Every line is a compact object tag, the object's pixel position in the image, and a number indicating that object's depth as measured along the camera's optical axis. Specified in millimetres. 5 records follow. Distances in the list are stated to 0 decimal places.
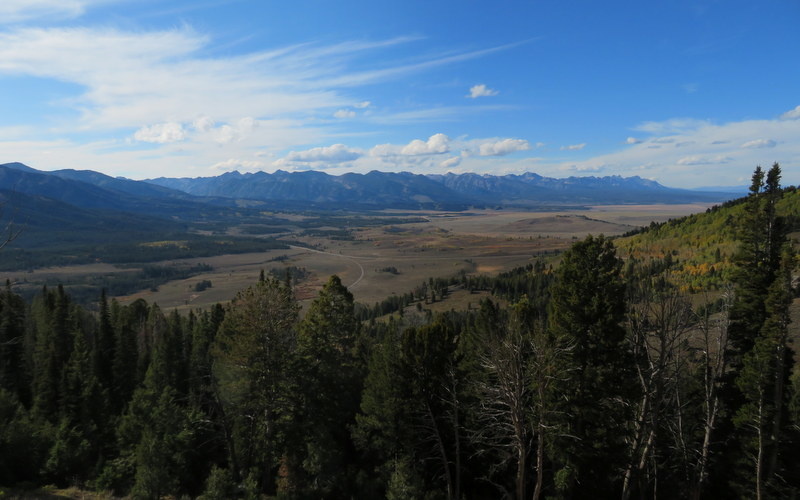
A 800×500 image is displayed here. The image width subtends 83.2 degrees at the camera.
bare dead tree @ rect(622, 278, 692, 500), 17156
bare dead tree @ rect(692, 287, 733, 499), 18938
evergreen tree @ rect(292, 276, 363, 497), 24219
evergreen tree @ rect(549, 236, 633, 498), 18562
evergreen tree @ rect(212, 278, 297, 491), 22078
